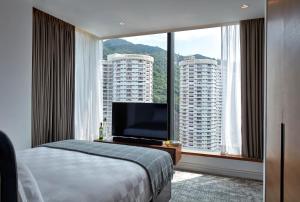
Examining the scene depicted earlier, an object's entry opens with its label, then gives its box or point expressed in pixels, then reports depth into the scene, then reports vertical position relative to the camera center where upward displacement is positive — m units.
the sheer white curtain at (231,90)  3.71 +0.16
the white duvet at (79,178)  1.30 -0.56
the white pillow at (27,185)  0.95 -0.37
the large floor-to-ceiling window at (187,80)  3.77 +0.37
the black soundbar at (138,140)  3.89 -0.73
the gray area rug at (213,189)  2.82 -1.22
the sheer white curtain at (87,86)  4.18 +0.27
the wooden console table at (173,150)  3.55 -0.80
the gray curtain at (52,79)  3.24 +0.33
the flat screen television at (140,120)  3.90 -0.37
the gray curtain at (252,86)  3.48 +0.21
